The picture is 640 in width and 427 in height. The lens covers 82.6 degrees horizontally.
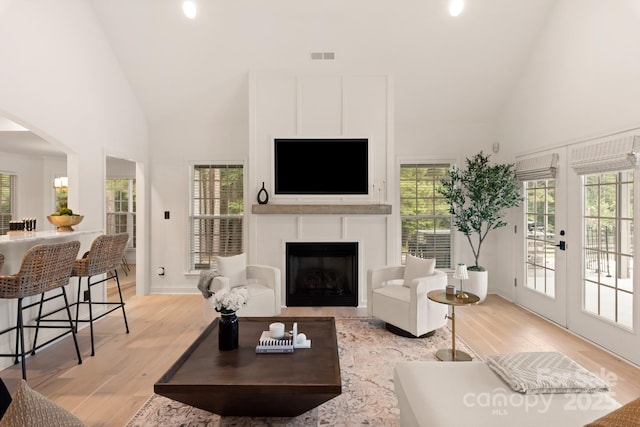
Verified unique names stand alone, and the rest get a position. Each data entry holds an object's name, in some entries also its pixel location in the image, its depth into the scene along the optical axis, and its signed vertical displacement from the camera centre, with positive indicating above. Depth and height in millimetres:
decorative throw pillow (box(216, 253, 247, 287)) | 4012 -601
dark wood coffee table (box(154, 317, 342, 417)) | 1929 -901
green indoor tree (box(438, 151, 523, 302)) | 4715 +252
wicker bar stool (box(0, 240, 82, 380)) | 2650 -453
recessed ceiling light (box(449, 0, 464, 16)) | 3725 +2173
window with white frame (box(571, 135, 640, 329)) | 3229 -82
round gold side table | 3025 -718
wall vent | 4570 +2016
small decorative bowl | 3443 -56
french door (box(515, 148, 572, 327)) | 4066 -355
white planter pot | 4828 -889
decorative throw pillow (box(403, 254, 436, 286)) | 3848 -566
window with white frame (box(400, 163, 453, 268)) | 5602 +74
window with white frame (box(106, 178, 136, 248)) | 7641 +236
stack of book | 2369 -854
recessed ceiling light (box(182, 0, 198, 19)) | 3834 +2201
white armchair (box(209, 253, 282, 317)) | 3828 -735
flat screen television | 4758 +662
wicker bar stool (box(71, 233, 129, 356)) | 3379 -411
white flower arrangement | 2371 -556
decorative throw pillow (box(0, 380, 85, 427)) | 976 -547
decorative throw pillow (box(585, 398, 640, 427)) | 1021 -580
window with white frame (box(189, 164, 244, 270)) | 5613 +68
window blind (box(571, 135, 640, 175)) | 3080 +559
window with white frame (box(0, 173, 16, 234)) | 6141 +275
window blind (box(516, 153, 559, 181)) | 4129 +588
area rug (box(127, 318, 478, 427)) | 2268 -1271
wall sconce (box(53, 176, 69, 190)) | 5836 +520
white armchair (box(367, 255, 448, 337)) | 3512 -839
